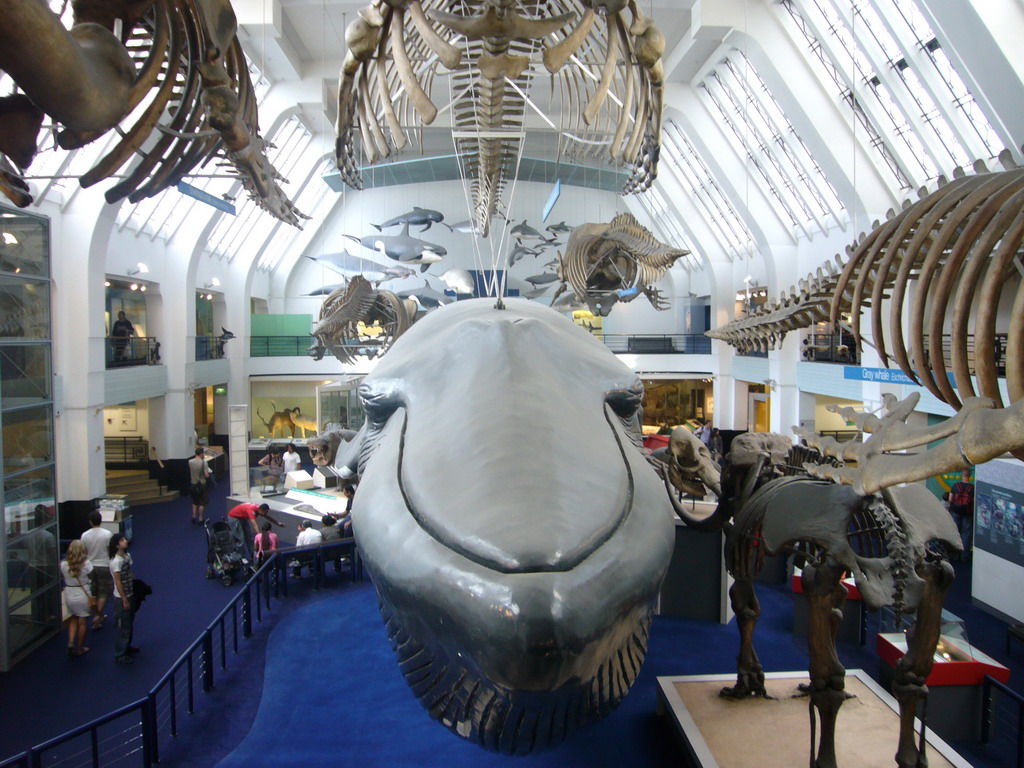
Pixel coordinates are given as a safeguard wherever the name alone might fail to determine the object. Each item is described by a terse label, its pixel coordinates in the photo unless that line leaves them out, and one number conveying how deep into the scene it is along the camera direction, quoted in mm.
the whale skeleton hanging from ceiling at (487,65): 2938
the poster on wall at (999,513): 8273
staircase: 15805
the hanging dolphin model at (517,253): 20544
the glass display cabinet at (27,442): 7238
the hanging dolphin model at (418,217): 21078
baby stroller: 9953
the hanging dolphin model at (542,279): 21986
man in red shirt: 10195
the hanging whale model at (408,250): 19984
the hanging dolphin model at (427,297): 21312
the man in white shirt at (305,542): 8953
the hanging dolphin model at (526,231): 19469
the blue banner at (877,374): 11133
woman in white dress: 7391
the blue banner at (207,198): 7530
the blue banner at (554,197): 11958
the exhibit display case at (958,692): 5383
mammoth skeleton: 3721
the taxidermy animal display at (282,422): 22734
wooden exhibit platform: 4250
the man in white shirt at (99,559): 7945
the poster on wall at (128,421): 17844
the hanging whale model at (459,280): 19819
